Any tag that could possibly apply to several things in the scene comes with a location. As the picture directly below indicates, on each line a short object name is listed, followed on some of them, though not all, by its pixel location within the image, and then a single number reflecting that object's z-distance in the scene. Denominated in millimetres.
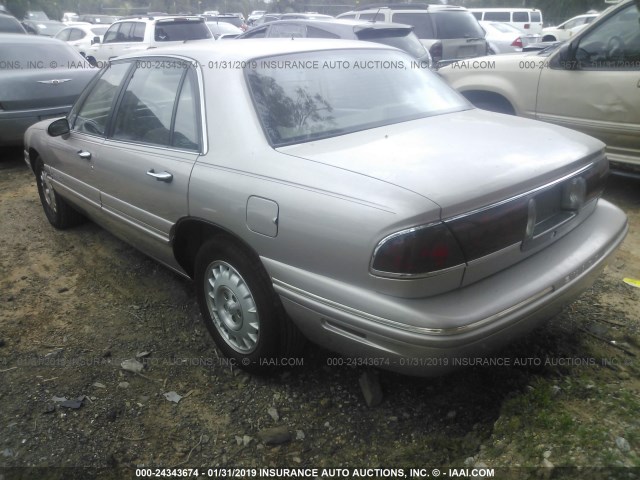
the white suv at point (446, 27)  10672
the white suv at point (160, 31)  12508
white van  25641
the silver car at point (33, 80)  6867
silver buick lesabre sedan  2107
